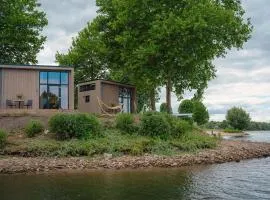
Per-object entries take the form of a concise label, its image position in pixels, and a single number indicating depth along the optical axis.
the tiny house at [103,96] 39.74
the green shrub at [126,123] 32.53
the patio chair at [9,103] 35.03
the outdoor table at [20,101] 35.25
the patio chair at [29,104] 35.50
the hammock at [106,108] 39.27
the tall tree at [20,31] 45.25
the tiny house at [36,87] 35.25
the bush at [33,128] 29.95
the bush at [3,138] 27.70
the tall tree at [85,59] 52.91
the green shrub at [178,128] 33.28
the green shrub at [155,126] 32.12
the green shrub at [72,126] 29.48
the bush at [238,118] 114.81
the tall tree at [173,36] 38.31
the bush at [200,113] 95.31
